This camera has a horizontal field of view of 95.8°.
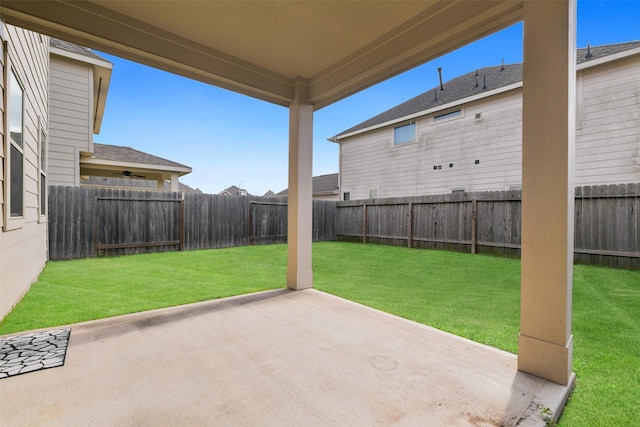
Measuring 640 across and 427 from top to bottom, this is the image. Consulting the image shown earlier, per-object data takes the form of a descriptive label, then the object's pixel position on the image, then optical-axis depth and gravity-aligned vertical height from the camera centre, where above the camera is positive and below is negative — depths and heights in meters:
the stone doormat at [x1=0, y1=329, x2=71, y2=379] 1.98 -1.08
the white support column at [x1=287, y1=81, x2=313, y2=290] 3.98 +0.34
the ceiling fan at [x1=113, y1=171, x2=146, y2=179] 11.65 +1.55
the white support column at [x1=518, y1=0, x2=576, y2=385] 1.76 +0.17
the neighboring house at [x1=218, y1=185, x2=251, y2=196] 44.71 +3.54
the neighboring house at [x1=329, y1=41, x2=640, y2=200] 7.18 +2.59
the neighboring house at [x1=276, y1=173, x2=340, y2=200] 16.77 +1.55
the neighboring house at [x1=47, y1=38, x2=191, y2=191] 7.57 +2.86
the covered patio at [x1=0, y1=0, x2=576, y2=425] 1.75 +0.52
